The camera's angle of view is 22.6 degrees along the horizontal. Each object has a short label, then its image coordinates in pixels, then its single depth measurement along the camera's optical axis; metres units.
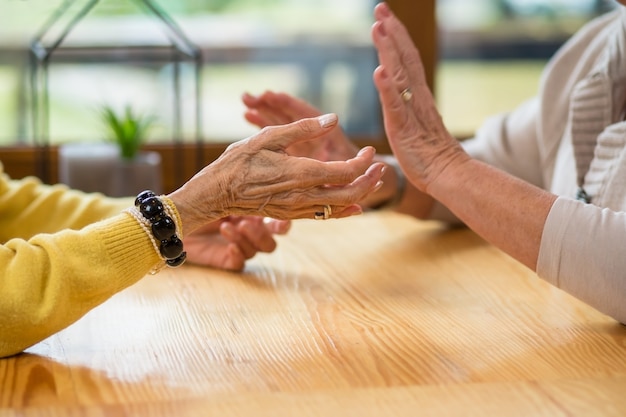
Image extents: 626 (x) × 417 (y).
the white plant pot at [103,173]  1.92
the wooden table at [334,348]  1.24
